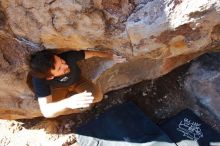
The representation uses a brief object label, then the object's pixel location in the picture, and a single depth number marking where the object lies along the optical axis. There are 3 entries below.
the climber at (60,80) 1.03
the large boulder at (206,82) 1.34
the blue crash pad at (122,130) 1.35
